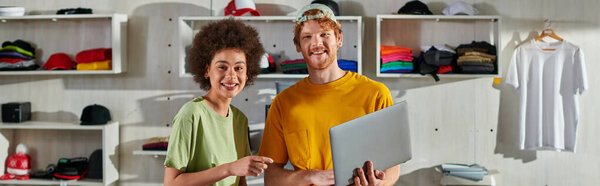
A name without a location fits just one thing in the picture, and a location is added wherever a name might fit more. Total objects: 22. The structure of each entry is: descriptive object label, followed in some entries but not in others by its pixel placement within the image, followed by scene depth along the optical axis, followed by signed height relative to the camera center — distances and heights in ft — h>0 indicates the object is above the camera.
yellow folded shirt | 10.34 +0.51
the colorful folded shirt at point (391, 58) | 9.82 +0.62
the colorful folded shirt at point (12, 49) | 10.43 +0.90
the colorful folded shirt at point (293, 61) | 9.85 +0.56
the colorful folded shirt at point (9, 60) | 10.40 +0.64
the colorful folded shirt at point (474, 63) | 9.56 +0.49
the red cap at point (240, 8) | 9.89 +1.76
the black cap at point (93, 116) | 10.39 -0.66
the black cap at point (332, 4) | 9.70 +1.80
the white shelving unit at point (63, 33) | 10.87 +1.33
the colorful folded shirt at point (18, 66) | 10.37 +0.51
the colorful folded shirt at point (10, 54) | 10.37 +0.77
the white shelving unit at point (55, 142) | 10.52 -1.35
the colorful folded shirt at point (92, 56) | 10.32 +0.73
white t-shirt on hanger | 10.01 -0.12
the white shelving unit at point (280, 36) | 10.30 +1.20
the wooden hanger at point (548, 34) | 10.06 +1.16
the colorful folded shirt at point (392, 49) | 9.85 +0.82
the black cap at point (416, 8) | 9.78 +1.71
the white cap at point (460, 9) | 9.70 +1.68
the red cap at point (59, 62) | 10.38 +0.59
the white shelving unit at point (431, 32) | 10.46 +1.28
